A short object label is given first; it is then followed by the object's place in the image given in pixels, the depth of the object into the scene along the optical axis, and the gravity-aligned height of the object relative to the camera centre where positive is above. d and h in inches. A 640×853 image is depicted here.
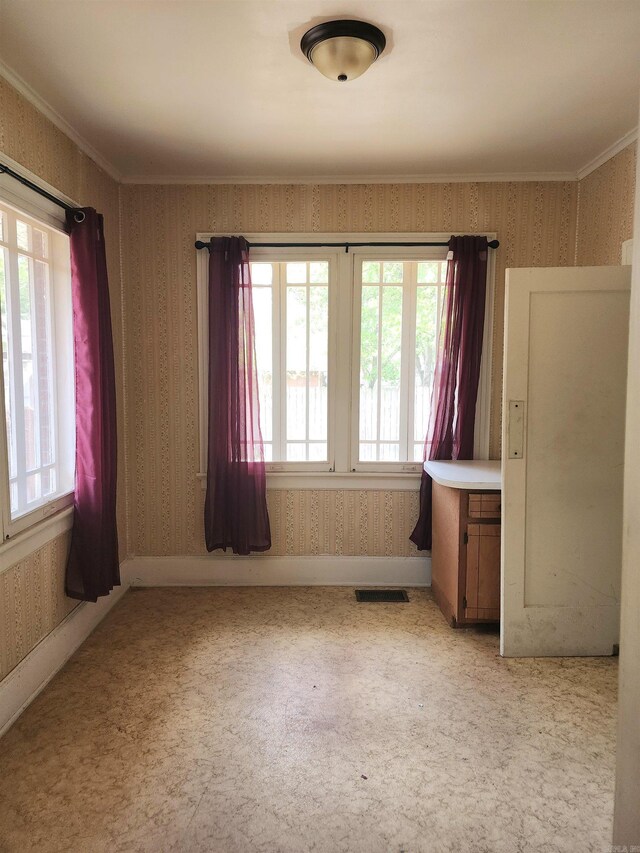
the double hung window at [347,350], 132.6 +10.5
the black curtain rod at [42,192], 81.8 +35.5
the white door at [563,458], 100.3 -13.6
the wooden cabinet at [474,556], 111.3 -36.0
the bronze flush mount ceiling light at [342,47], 71.4 +48.7
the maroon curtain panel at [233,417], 128.6 -6.6
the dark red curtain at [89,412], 101.7 -4.2
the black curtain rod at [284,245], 129.8 +36.6
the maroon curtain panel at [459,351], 127.5 +9.6
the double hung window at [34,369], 88.4 +4.1
